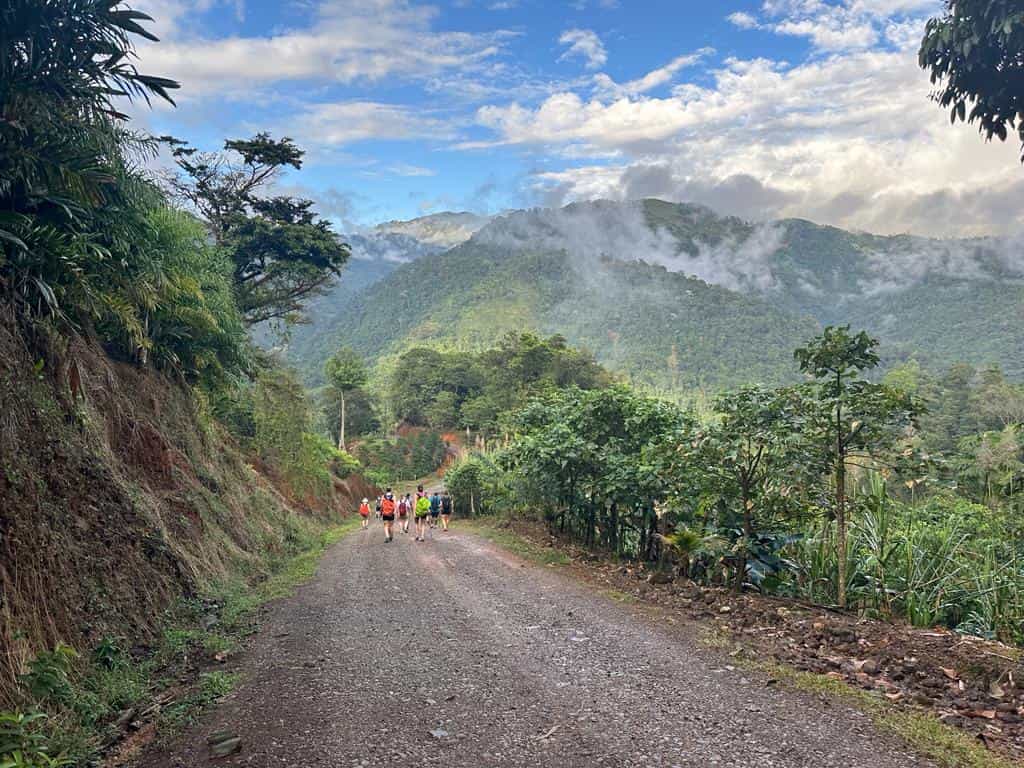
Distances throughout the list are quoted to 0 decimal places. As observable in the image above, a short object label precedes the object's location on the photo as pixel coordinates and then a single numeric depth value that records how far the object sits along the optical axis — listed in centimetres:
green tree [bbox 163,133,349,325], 2164
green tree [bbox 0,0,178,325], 658
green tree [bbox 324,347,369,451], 5756
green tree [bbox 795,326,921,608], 630
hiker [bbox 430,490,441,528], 2198
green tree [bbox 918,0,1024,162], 474
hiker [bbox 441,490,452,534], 2155
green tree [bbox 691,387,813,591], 689
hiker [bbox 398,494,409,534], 2034
